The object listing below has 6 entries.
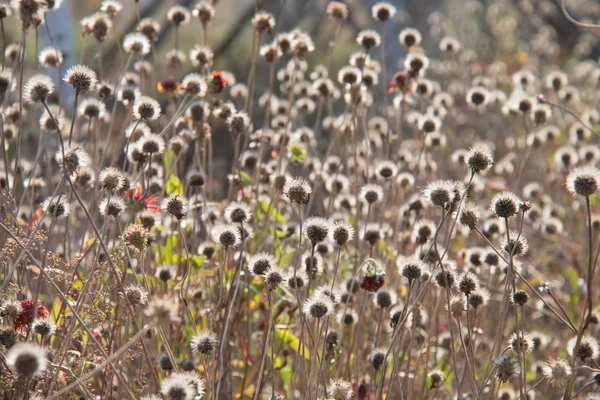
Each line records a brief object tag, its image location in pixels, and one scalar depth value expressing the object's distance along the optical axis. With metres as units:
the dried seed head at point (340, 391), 4.05
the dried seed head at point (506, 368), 3.91
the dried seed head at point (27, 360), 2.95
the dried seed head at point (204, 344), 4.10
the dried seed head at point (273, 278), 4.32
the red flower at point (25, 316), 4.14
